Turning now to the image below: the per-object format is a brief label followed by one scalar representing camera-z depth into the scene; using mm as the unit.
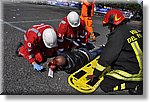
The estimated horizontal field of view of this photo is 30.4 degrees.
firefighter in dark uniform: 2043
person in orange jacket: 2553
